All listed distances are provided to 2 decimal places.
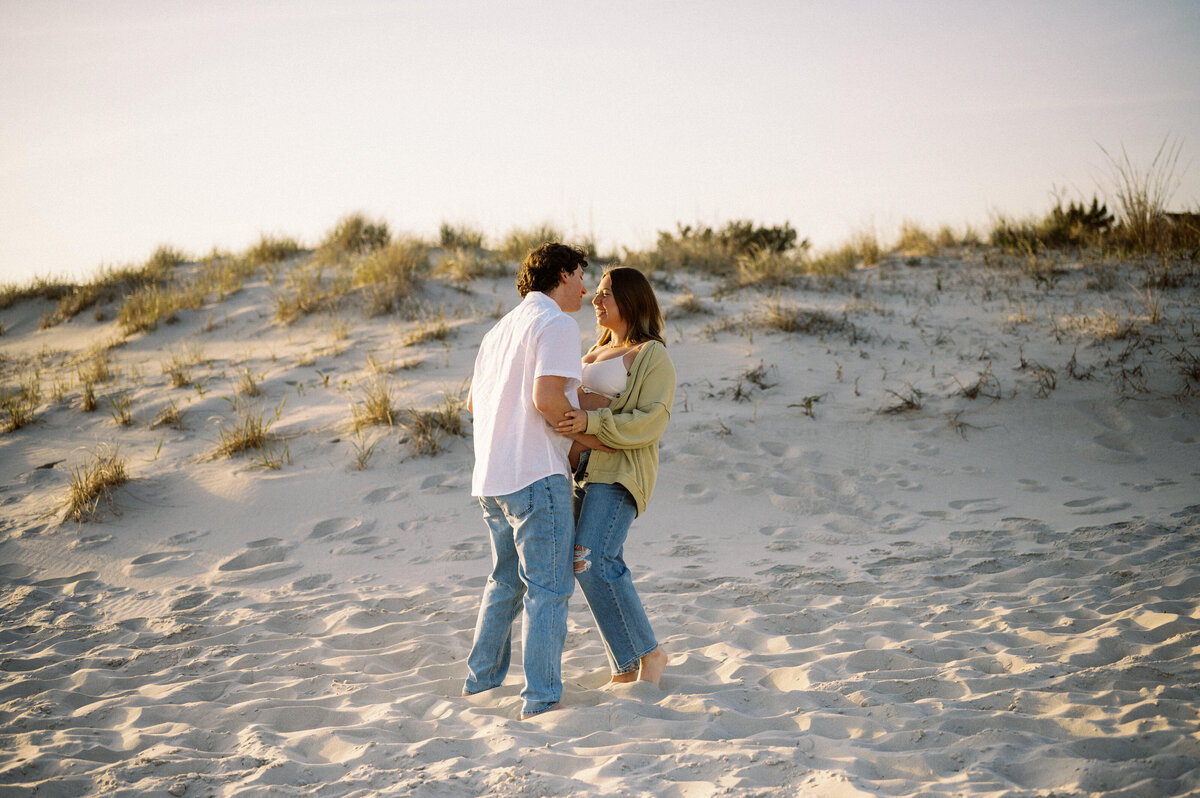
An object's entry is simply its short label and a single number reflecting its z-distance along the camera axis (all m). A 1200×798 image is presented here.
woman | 3.64
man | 3.34
